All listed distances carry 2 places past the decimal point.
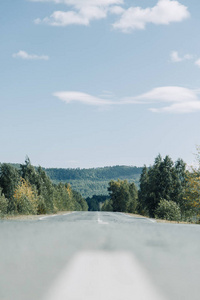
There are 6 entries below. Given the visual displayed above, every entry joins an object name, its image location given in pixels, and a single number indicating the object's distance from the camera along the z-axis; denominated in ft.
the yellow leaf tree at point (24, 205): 157.58
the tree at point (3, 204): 138.41
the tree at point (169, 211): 154.92
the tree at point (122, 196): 481.87
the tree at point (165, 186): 307.11
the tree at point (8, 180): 226.58
